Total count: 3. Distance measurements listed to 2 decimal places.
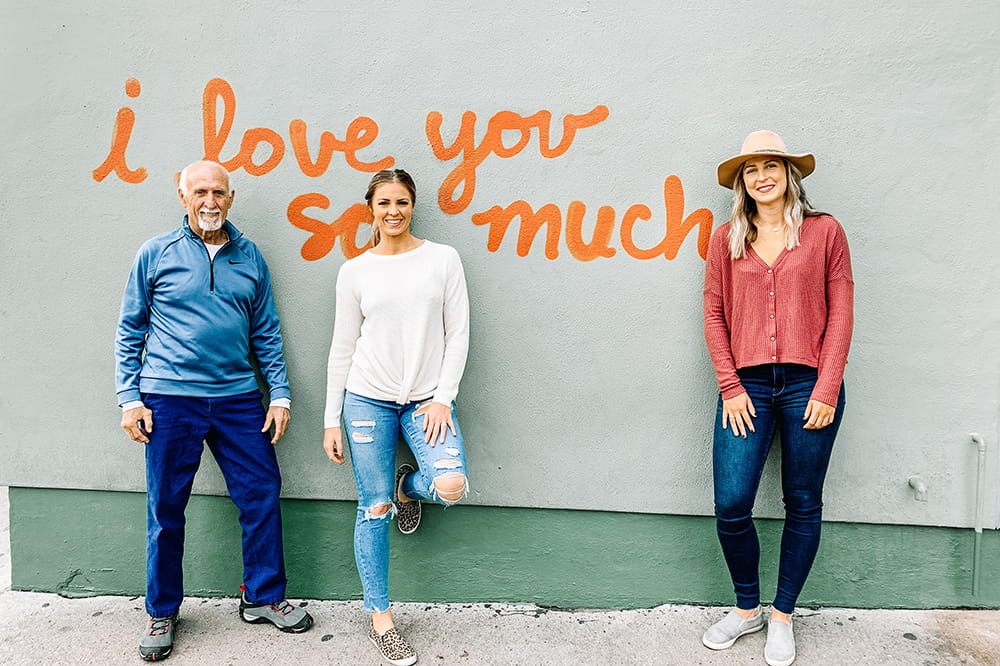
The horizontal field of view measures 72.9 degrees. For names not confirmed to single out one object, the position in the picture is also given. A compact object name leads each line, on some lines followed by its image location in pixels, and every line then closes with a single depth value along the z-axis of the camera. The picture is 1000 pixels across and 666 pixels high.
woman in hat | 2.75
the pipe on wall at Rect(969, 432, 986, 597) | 3.09
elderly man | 2.93
